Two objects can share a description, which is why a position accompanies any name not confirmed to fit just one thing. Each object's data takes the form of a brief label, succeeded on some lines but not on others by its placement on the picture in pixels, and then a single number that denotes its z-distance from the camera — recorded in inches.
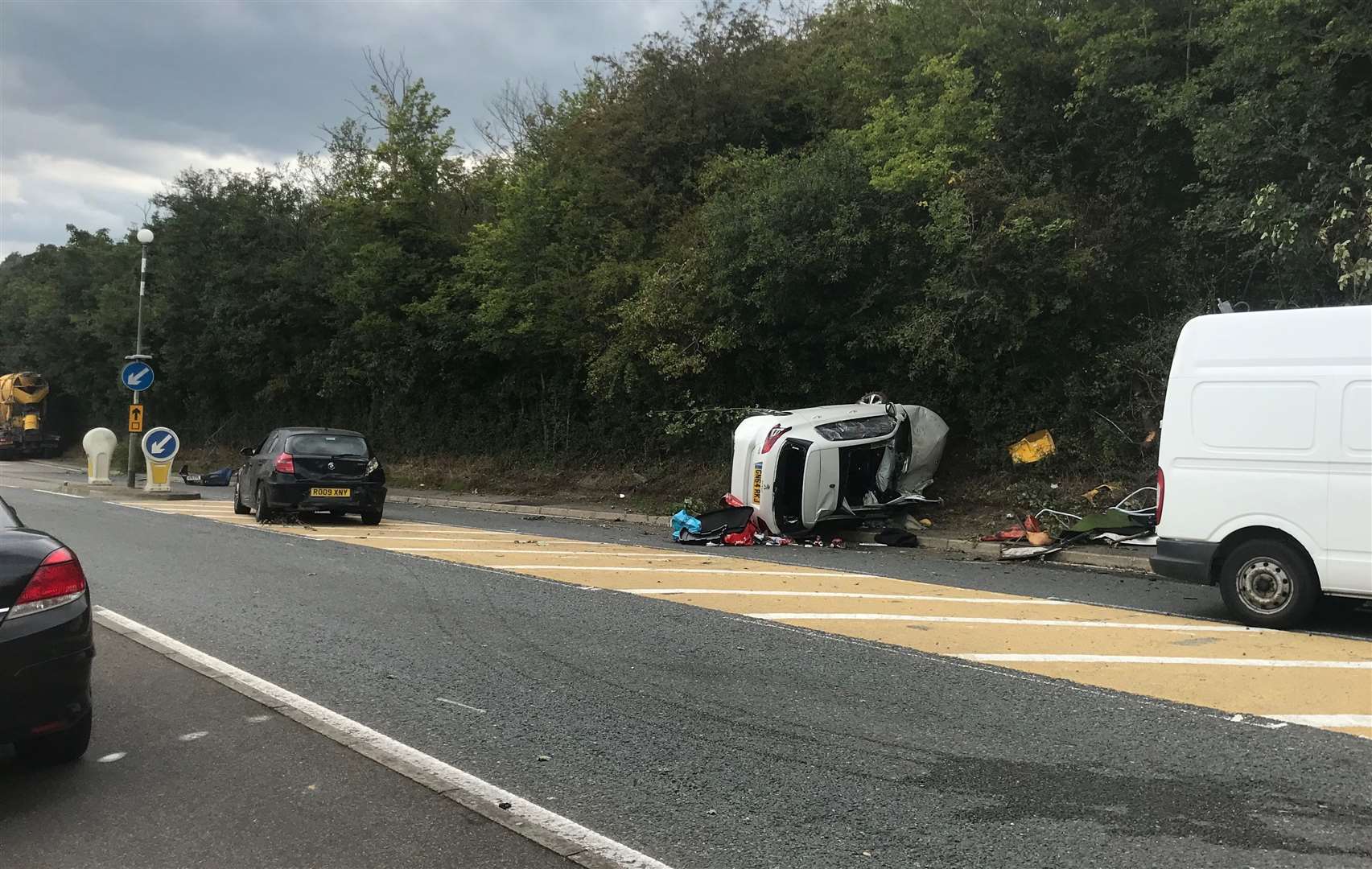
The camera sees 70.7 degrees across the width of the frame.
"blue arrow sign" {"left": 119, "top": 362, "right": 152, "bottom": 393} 861.2
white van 287.7
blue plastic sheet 553.0
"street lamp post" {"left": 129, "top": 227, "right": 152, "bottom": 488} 876.0
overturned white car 529.3
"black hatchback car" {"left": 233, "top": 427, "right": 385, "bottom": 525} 602.5
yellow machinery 1774.1
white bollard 983.6
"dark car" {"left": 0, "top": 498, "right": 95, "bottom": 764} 155.5
